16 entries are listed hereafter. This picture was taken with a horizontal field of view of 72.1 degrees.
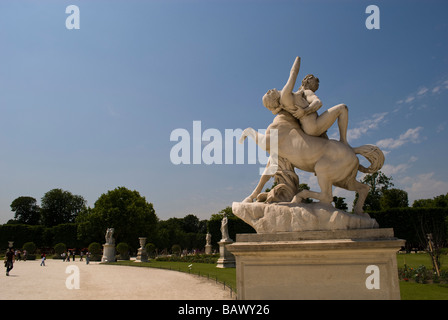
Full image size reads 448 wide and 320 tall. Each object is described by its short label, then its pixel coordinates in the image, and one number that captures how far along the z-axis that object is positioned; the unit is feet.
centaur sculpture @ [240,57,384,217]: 15.69
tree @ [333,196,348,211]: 119.94
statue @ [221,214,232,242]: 81.19
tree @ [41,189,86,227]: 177.47
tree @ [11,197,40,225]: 185.88
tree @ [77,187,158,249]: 126.72
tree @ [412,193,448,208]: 139.08
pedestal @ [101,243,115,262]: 94.26
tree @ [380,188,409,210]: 139.33
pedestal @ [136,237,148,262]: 93.44
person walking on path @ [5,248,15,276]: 54.13
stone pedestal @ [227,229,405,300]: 13.39
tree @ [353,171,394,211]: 148.25
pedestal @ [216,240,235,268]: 69.67
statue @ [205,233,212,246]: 123.20
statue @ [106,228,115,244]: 97.14
